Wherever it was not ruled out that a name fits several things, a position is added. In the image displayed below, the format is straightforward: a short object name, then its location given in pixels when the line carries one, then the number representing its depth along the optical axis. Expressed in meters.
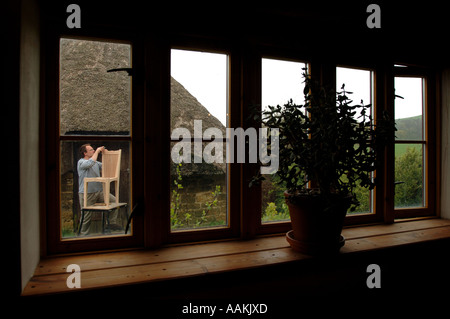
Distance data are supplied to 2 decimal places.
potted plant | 1.73
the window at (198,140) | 1.95
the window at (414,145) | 2.62
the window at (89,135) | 1.73
